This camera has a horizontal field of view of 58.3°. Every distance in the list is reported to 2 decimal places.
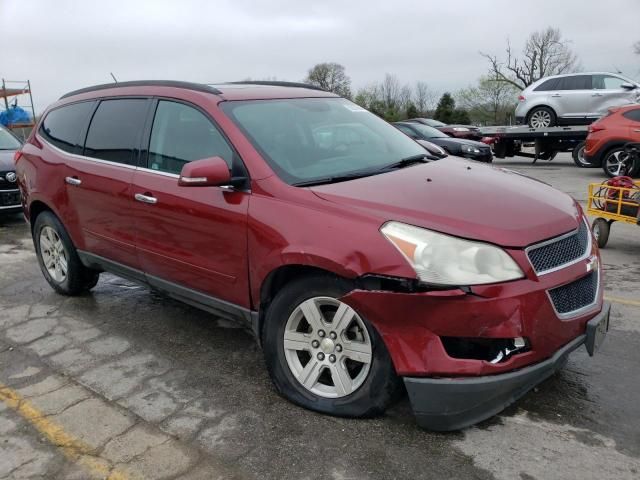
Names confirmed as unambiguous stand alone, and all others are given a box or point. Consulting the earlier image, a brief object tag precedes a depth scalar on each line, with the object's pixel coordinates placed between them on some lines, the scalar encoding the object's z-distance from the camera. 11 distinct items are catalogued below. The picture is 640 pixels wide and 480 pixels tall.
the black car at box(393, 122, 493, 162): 13.76
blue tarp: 21.95
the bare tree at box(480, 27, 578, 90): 59.34
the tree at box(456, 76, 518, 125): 58.19
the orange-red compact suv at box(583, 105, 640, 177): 11.84
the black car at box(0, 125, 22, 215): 8.81
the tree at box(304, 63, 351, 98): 56.56
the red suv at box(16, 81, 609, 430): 2.56
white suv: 15.64
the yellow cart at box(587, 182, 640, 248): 6.10
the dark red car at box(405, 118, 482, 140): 17.28
